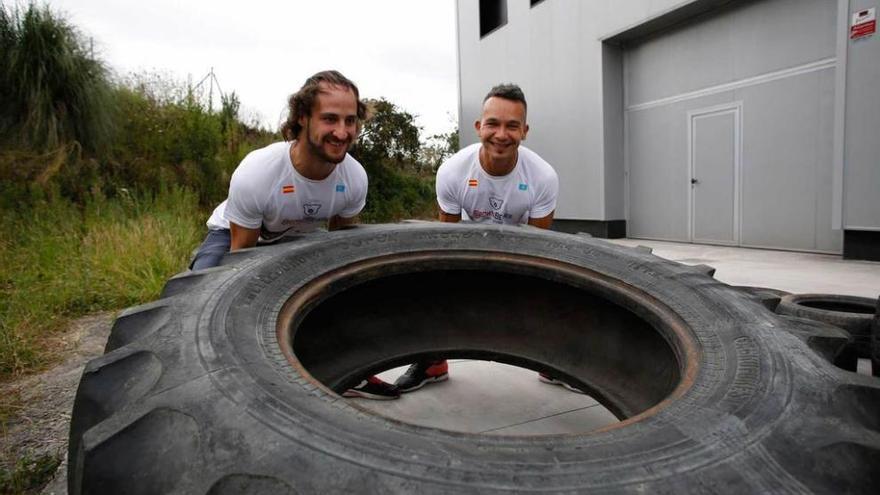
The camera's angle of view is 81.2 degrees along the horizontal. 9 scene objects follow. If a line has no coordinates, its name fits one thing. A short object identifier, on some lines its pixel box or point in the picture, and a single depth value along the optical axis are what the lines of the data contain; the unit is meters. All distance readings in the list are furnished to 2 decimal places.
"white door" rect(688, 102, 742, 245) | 6.83
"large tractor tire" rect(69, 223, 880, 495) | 0.71
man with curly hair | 2.30
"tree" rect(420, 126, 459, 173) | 13.32
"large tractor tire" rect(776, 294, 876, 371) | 2.37
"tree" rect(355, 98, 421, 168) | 11.29
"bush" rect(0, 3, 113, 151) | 6.14
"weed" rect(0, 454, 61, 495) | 1.47
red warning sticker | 4.96
